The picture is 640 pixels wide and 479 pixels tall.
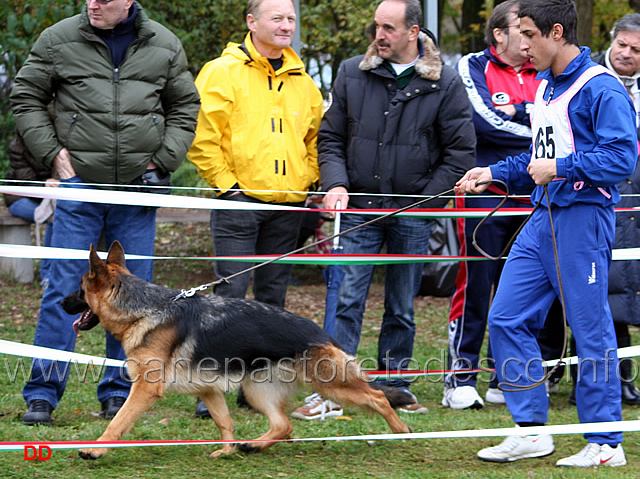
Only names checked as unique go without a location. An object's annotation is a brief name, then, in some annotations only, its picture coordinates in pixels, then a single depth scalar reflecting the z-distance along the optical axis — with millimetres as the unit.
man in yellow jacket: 10609
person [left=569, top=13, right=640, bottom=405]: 10797
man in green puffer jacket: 9742
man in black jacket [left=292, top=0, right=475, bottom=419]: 10594
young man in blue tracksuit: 7734
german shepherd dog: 8727
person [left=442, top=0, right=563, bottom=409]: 10969
